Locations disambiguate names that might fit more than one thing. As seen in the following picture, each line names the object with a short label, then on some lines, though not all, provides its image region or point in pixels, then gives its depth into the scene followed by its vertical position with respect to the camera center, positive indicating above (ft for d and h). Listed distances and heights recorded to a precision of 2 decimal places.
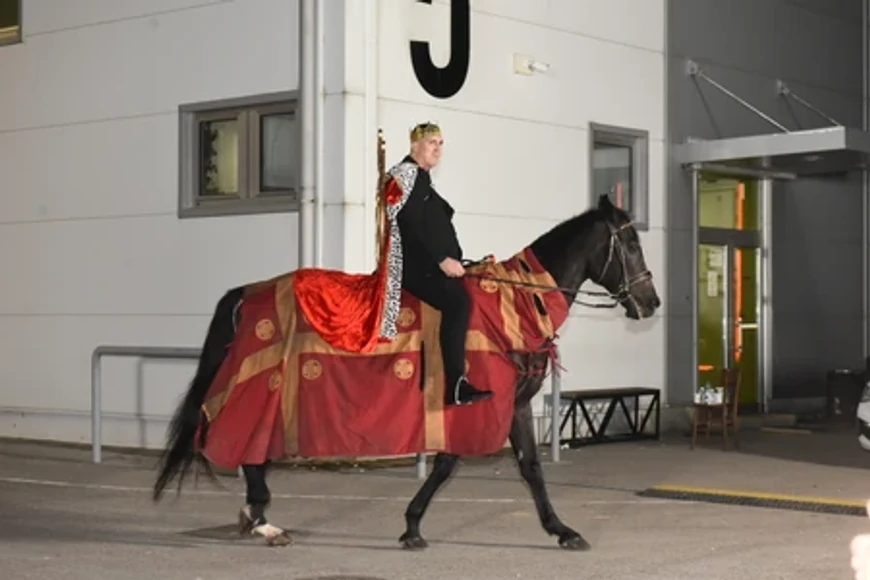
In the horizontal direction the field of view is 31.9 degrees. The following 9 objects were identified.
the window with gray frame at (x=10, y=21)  59.62 +10.55
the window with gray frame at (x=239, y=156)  50.37 +4.51
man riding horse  30.86 +0.80
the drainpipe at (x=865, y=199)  72.84 +4.50
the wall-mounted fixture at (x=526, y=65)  54.08 +8.07
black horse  31.73 -1.38
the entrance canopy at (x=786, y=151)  56.80 +5.41
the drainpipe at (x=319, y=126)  48.24 +5.17
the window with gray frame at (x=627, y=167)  59.11 +4.86
